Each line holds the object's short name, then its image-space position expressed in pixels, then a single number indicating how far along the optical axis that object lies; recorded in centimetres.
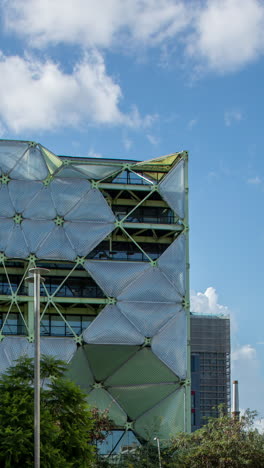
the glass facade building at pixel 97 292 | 4241
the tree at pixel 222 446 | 3575
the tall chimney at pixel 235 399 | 6401
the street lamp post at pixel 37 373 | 2409
